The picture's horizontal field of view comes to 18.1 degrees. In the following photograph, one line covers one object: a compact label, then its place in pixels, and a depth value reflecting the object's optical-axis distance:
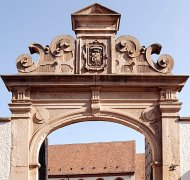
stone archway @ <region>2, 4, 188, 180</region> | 14.14
